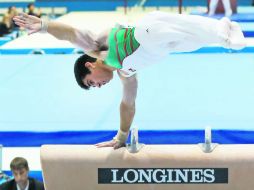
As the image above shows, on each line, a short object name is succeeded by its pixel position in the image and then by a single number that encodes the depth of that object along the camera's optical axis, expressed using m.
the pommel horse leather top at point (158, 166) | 6.70
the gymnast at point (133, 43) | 6.70
